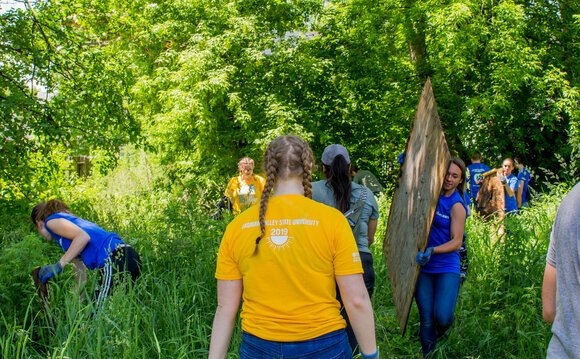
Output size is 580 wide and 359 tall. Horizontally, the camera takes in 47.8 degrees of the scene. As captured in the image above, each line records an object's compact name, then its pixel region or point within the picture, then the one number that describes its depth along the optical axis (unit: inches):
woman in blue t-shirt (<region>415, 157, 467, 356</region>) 190.5
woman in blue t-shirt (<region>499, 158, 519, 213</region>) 412.5
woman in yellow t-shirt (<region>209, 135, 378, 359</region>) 100.7
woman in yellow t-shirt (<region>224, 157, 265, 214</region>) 335.2
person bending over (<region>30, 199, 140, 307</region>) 198.5
